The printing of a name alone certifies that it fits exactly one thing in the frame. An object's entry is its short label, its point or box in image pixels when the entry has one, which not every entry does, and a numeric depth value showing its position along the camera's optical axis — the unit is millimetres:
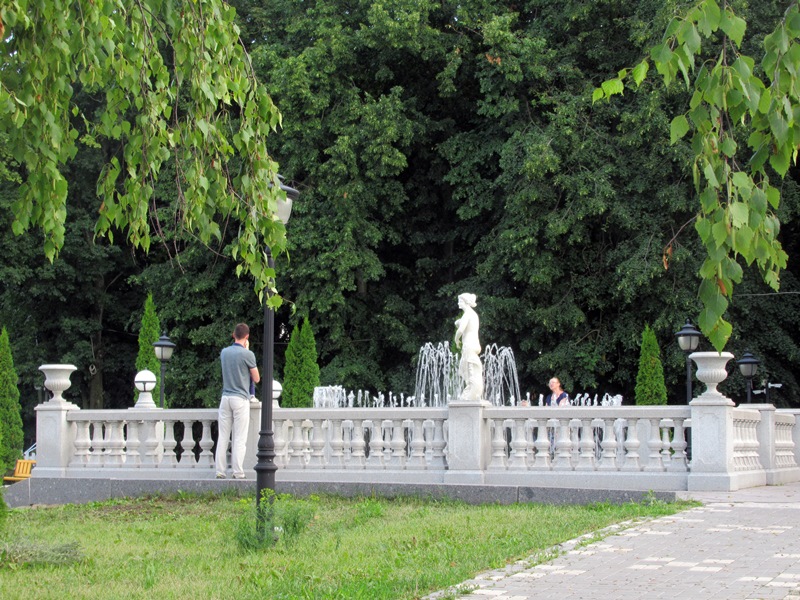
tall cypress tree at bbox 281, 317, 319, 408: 31562
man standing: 14875
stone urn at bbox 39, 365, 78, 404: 16797
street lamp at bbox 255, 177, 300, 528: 10594
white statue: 15312
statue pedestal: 14805
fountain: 30577
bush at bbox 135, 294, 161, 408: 33375
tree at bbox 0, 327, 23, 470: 32281
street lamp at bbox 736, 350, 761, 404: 26375
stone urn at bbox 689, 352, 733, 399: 14367
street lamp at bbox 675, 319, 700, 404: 24047
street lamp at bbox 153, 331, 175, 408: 26328
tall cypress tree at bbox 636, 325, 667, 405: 27750
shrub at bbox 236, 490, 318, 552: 9875
